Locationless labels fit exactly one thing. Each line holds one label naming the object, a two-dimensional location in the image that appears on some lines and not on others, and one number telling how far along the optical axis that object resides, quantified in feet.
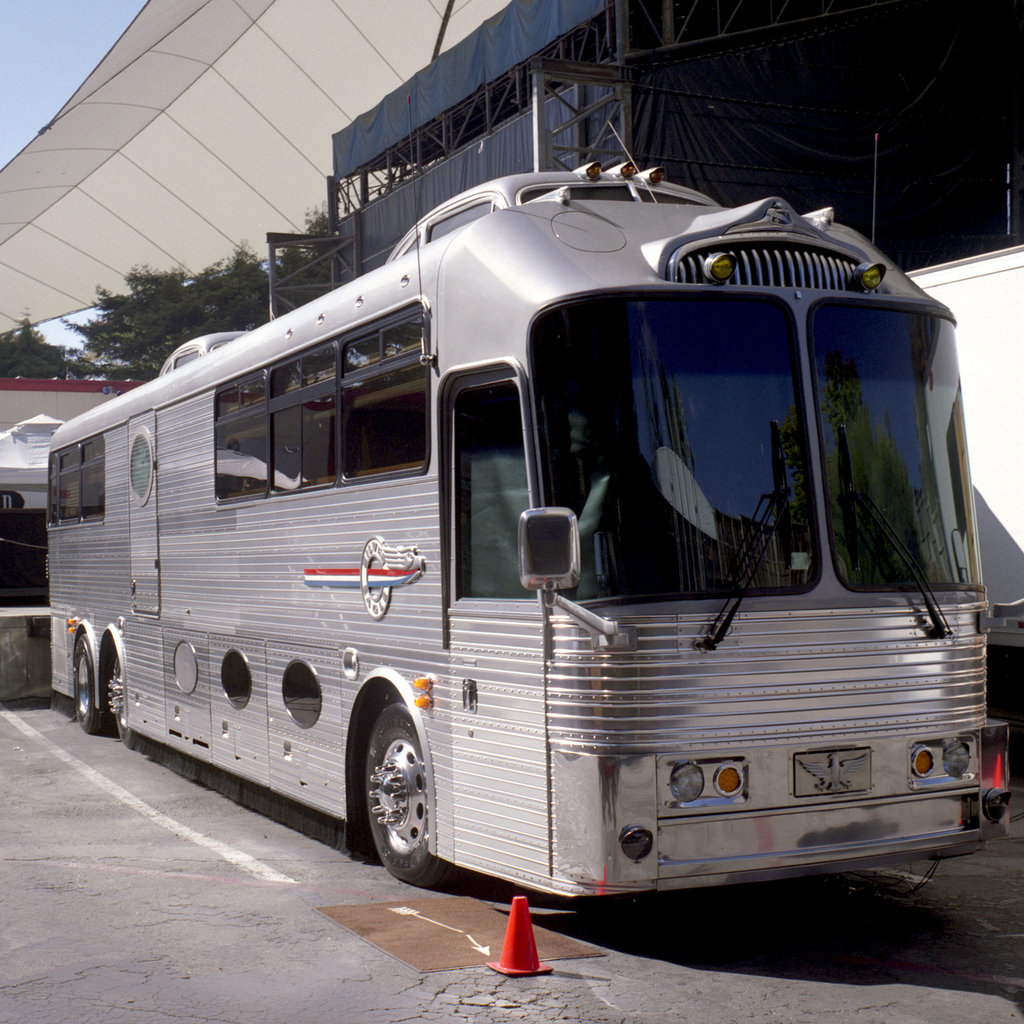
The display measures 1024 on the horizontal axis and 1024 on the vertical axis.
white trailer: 31.91
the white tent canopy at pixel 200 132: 108.99
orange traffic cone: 17.51
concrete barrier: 52.95
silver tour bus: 17.57
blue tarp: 75.54
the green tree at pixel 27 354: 244.83
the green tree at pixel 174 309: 199.00
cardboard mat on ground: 18.54
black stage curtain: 68.80
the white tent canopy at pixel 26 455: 84.28
